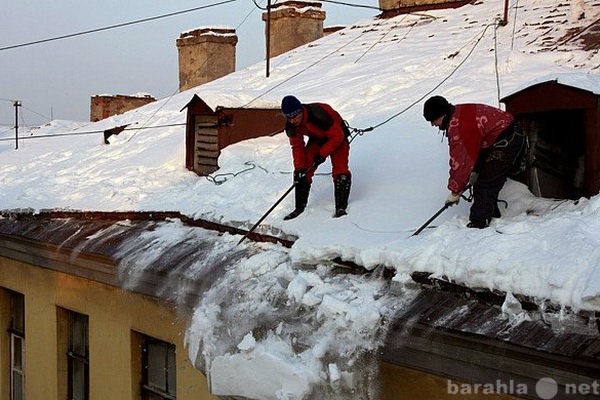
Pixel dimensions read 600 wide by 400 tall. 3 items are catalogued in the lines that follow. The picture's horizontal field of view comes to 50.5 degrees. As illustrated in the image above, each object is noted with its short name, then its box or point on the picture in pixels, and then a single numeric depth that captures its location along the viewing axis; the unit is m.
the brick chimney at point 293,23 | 14.46
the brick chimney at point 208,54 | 15.27
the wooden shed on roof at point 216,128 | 7.27
